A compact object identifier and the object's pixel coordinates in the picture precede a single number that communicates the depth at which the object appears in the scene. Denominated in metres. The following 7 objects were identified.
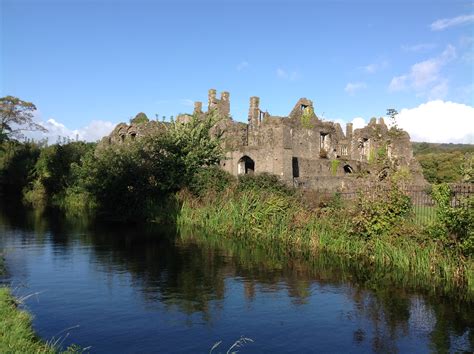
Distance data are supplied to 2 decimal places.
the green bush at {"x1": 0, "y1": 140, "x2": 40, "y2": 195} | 42.44
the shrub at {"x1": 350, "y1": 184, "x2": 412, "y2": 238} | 14.51
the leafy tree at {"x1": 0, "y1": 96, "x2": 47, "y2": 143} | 53.88
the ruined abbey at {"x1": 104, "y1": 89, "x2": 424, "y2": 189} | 30.48
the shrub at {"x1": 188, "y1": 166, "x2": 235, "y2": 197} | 23.31
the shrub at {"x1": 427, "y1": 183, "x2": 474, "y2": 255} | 11.95
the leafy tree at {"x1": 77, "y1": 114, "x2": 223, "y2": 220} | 25.25
